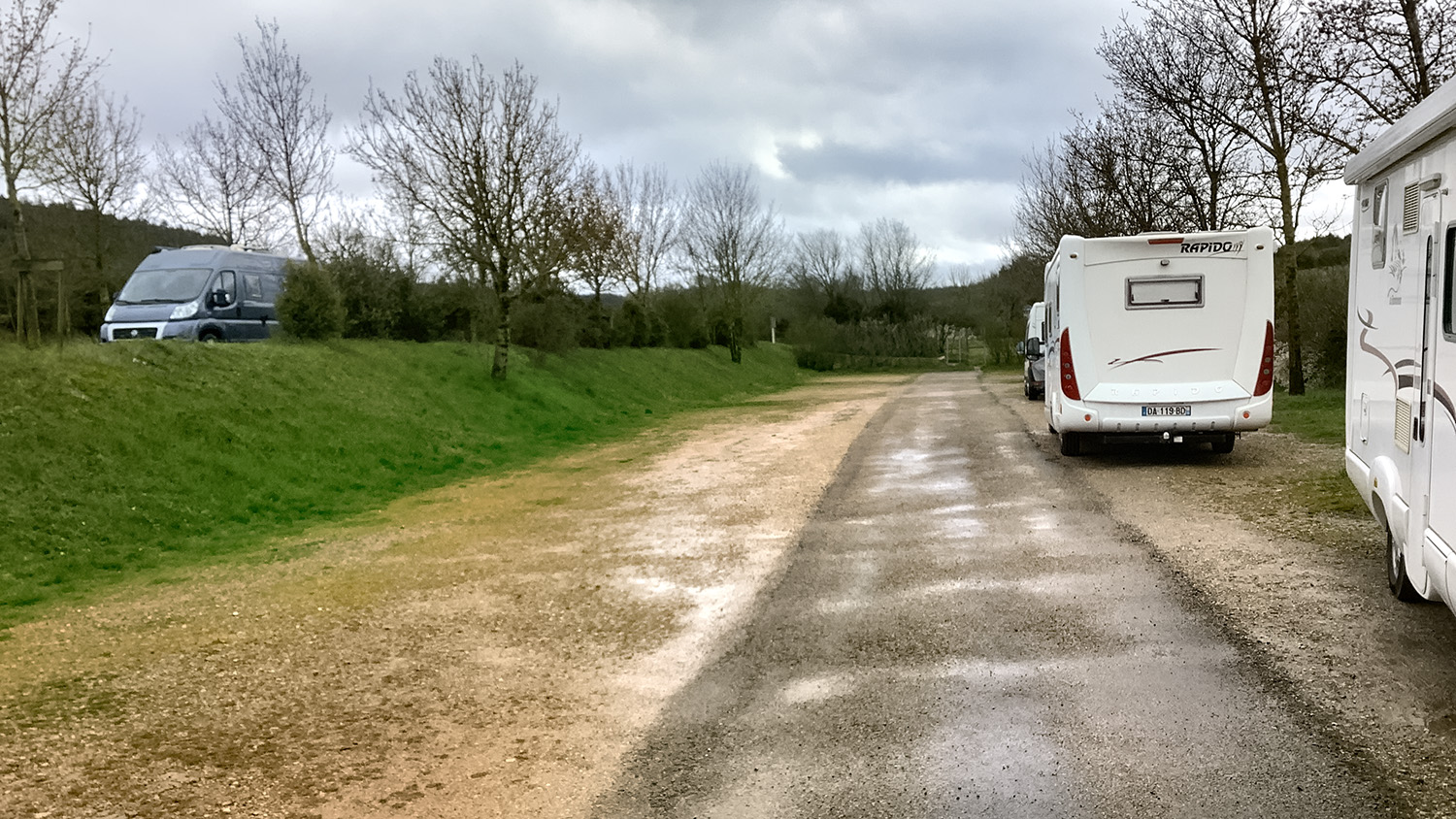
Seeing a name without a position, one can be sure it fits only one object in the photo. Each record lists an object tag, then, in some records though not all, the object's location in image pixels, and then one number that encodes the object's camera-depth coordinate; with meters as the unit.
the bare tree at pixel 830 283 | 70.94
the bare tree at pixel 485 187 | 22.00
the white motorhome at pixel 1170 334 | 11.83
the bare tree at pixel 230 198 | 26.62
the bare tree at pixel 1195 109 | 21.38
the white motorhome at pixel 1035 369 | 25.69
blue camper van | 19.75
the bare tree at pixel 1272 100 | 19.09
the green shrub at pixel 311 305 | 20.20
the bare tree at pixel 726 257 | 48.97
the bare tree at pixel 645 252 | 43.84
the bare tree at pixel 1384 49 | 15.36
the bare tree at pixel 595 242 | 23.91
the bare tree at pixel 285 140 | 23.98
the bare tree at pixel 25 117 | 13.77
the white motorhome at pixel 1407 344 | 4.55
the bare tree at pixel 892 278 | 72.62
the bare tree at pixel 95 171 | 23.08
